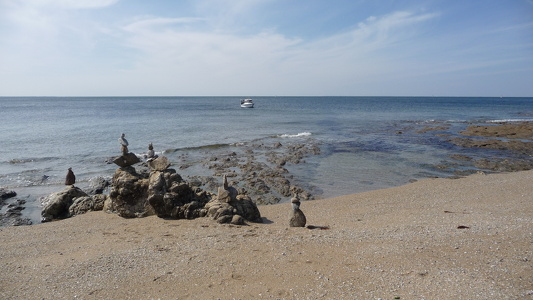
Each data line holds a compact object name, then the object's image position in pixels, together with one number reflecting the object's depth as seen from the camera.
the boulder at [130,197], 13.02
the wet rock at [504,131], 35.09
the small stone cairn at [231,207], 12.01
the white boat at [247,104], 99.07
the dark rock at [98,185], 17.77
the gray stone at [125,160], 13.66
